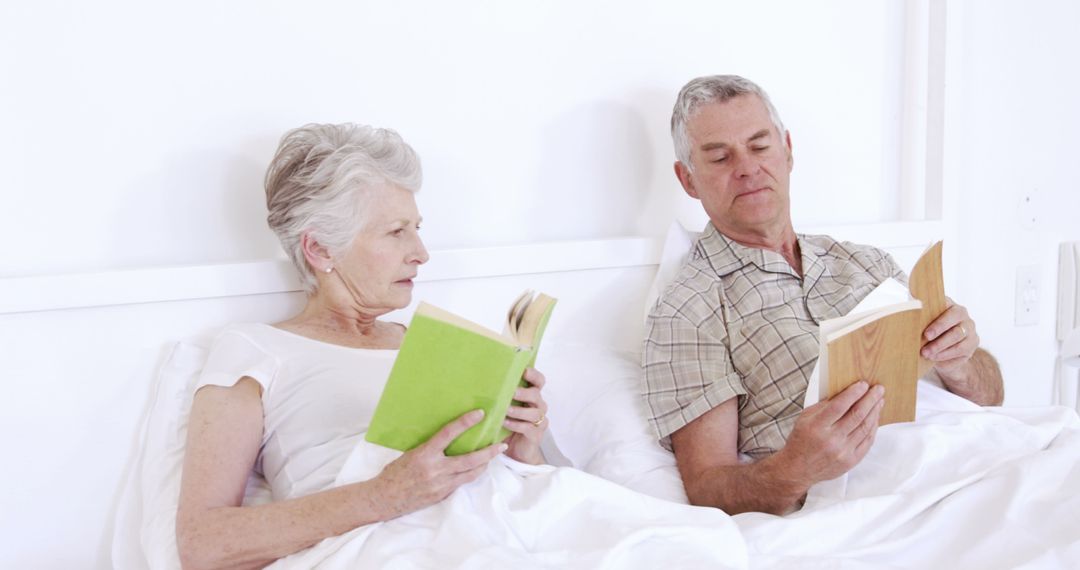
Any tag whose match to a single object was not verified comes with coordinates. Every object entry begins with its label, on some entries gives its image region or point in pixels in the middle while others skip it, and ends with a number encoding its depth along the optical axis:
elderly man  1.45
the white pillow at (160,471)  1.43
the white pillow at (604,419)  1.58
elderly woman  1.28
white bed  1.25
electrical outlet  2.34
